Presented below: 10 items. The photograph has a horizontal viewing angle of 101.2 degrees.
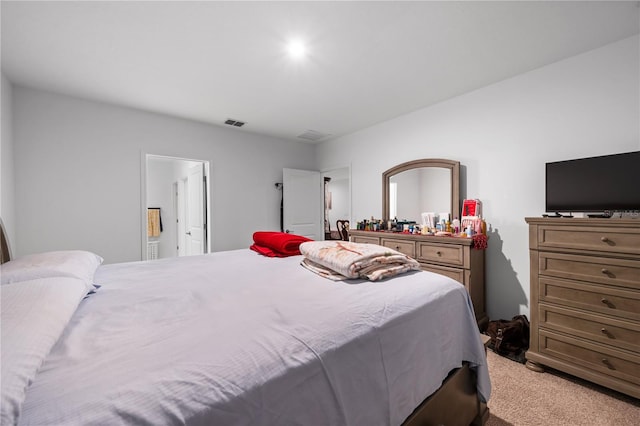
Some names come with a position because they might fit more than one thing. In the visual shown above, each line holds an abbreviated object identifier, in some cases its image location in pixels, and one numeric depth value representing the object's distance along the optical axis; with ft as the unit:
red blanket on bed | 6.65
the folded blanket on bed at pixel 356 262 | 4.34
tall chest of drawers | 5.58
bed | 1.69
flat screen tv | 6.24
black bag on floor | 7.72
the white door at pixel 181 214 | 16.94
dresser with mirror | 8.75
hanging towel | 17.97
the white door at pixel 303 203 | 15.26
